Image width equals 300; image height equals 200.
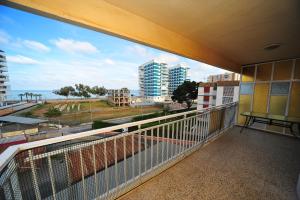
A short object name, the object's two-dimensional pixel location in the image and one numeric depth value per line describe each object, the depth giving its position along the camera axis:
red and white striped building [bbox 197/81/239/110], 17.04
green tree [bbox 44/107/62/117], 20.16
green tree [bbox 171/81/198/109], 21.55
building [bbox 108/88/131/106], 37.00
